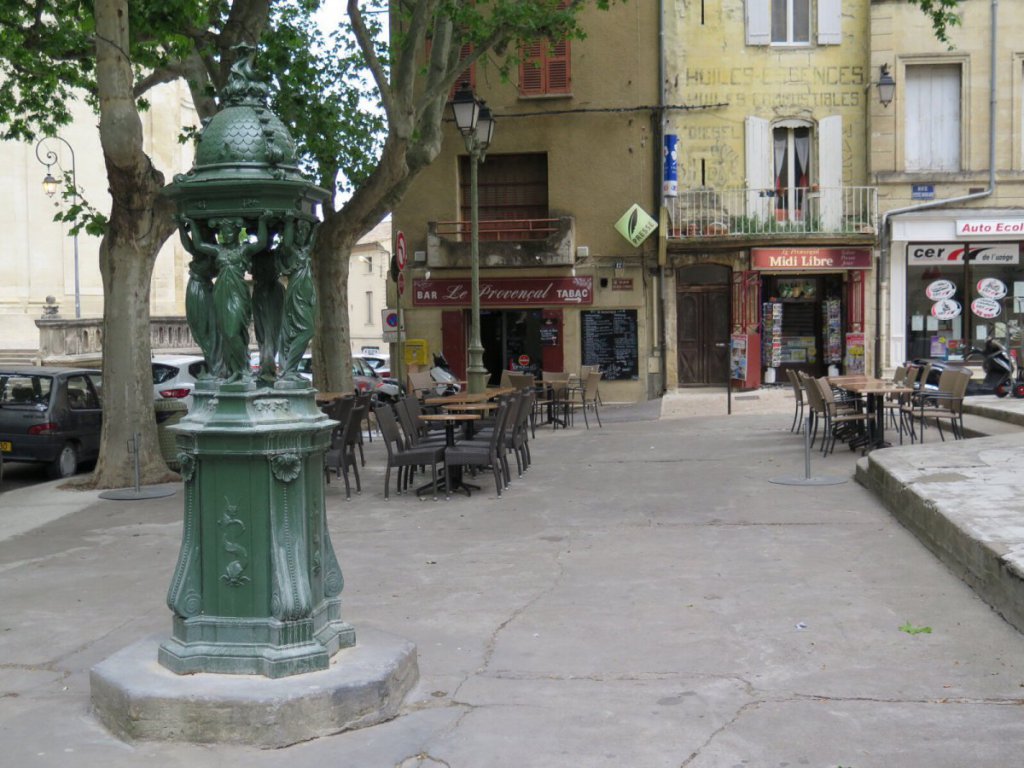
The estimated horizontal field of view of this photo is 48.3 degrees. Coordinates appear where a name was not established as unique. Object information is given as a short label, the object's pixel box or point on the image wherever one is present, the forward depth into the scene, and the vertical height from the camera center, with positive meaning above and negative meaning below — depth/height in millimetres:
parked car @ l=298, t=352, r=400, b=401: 24839 -1178
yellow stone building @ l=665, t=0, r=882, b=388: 24375 +2964
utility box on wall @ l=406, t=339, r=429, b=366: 25906 -561
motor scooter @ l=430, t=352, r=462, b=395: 20469 -1011
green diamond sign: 24625 +2105
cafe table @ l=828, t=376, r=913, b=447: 13180 -851
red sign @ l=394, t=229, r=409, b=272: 20694 +1386
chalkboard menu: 25297 -417
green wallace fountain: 4965 -511
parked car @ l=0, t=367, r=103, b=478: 14094 -1065
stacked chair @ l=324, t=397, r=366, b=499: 11703 -1137
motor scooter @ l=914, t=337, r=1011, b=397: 18578 -929
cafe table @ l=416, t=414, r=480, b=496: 11594 -1147
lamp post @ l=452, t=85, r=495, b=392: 17438 +3015
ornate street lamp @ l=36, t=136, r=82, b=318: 37750 +1137
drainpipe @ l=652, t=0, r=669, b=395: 25016 +3751
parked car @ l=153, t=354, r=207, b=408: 17469 -719
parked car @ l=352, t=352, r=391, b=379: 33469 -1103
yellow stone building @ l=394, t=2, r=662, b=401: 25234 +2426
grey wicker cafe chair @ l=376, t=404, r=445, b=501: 11398 -1268
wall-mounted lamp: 23781 +4821
